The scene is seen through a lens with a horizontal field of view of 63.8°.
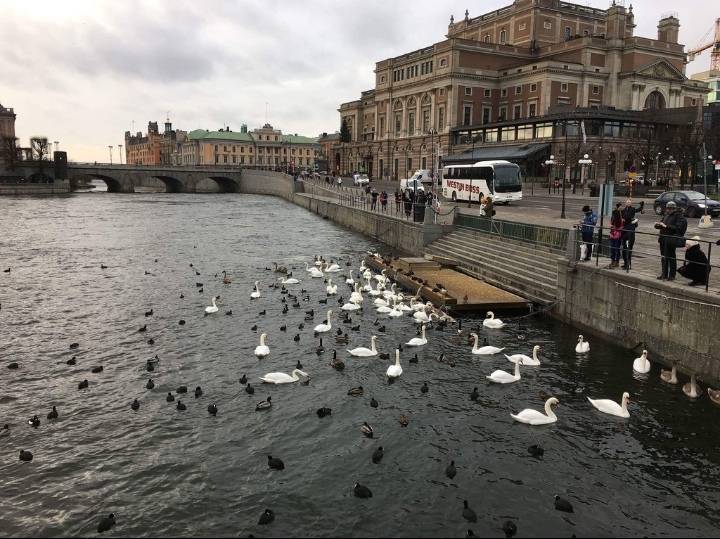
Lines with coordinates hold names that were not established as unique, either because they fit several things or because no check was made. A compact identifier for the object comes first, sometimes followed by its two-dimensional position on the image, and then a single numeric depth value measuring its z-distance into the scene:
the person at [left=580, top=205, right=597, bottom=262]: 20.09
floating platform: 21.55
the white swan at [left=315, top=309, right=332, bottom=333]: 19.16
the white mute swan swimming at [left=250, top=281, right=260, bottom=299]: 24.20
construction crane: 194.55
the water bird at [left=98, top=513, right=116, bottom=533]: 9.25
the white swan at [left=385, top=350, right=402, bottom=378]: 15.35
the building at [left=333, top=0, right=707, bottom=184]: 88.31
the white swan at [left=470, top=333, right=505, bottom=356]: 17.03
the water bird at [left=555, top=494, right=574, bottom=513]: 9.71
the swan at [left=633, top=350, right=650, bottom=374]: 15.07
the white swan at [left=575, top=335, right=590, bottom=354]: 17.08
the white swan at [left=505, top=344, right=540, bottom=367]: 16.14
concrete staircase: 22.39
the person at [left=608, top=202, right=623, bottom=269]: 18.42
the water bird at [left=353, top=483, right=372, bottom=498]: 10.10
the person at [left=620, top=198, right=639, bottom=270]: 18.66
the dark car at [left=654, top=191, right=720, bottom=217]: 32.78
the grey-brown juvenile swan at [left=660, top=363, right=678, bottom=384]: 14.32
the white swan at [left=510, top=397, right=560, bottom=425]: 12.77
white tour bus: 46.22
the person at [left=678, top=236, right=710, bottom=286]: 15.13
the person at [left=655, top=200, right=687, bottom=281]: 15.69
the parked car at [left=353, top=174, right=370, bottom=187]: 85.16
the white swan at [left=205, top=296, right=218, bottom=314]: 21.88
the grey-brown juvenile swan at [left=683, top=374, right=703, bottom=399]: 13.63
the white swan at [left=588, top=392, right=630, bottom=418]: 13.05
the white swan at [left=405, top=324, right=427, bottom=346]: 17.72
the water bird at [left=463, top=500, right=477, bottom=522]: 9.39
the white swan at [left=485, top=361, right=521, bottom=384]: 15.00
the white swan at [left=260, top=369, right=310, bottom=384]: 14.99
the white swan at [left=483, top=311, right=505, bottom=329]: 19.58
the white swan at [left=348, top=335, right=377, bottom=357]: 16.91
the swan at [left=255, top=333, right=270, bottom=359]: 17.06
